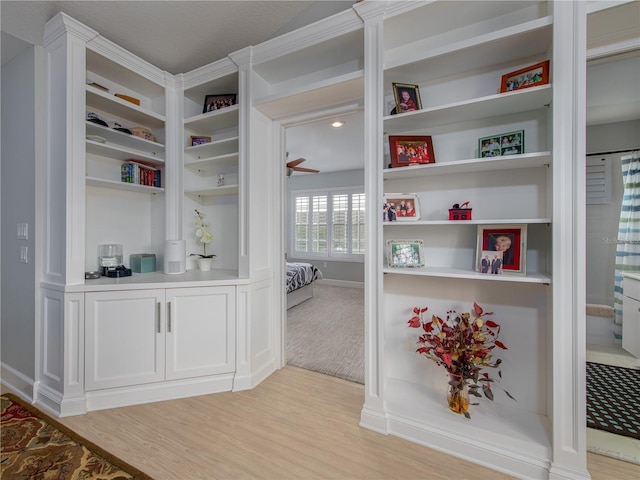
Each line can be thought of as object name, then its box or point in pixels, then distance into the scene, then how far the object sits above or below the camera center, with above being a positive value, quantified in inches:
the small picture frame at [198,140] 102.7 +36.9
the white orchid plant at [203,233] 102.3 +2.1
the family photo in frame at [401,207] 68.1 +8.0
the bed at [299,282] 172.1 -28.6
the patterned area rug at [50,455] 54.5 -46.6
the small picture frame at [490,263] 60.4 -5.3
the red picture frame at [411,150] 69.4 +22.6
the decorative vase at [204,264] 102.0 -9.5
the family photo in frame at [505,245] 59.9 -1.4
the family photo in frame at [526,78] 56.5 +34.6
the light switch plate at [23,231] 81.5 +2.1
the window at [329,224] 249.6 +14.3
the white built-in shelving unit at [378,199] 53.9 +11.0
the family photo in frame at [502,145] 61.1 +21.7
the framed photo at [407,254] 69.5 -3.8
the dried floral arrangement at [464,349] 61.2 -25.4
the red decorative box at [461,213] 63.6 +6.1
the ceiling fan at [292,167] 163.8 +44.2
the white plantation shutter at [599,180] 67.8 +14.7
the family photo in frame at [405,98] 66.8 +34.6
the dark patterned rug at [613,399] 63.5 -40.4
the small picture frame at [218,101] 97.2 +49.0
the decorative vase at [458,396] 62.6 -36.8
